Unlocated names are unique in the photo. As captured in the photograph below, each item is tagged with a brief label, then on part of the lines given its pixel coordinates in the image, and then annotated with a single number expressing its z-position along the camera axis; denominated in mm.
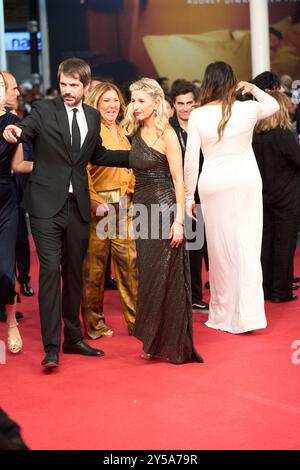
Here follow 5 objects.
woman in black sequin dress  5570
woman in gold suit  6305
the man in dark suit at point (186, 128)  7066
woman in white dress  6176
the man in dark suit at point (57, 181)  5469
